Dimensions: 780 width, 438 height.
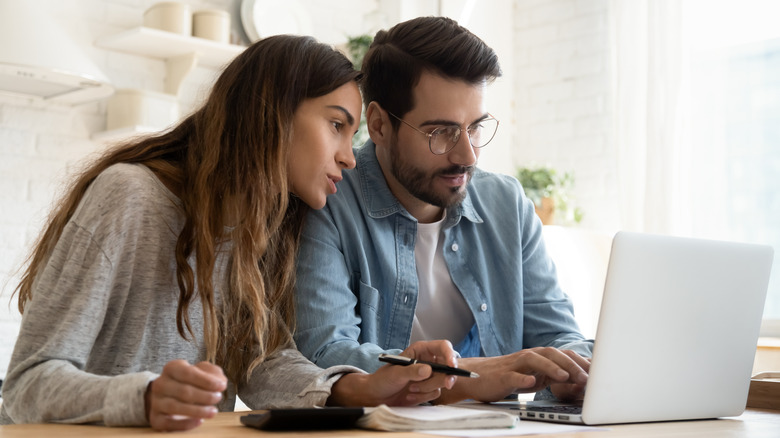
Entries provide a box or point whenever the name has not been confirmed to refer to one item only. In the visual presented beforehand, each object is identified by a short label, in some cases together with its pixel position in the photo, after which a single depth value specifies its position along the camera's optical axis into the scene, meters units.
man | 1.54
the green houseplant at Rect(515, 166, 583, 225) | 3.54
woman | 0.95
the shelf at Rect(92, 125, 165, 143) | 3.03
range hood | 2.54
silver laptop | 0.95
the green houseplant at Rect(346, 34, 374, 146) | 3.38
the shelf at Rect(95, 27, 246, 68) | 3.07
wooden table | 0.83
